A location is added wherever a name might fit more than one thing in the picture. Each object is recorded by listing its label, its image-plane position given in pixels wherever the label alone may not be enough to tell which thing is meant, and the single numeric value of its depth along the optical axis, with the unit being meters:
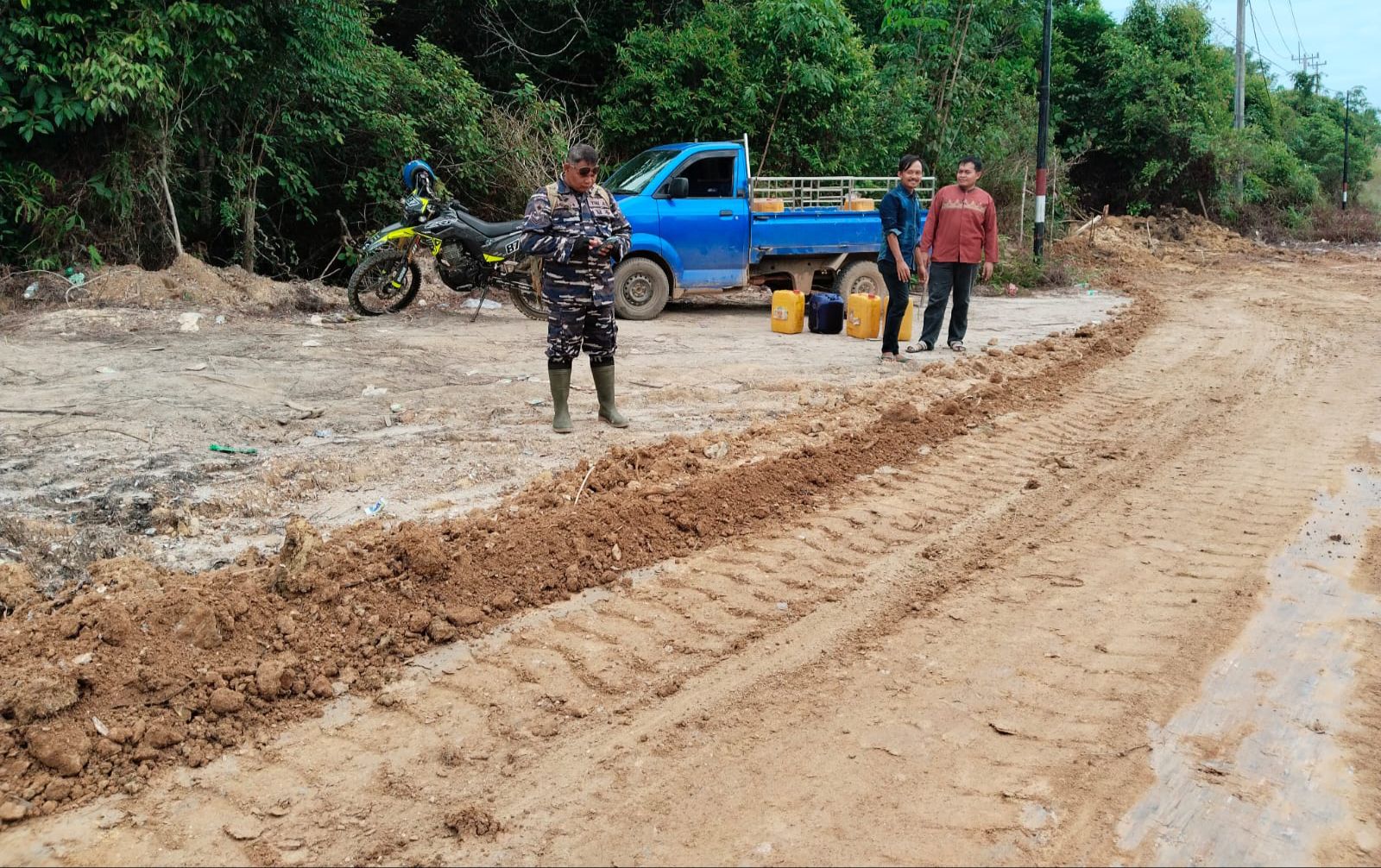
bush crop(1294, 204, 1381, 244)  34.03
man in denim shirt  9.50
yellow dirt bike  11.36
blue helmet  11.84
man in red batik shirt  9.61
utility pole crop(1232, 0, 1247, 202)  33.50
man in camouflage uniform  6.51
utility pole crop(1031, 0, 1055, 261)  17.86
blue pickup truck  12.11
